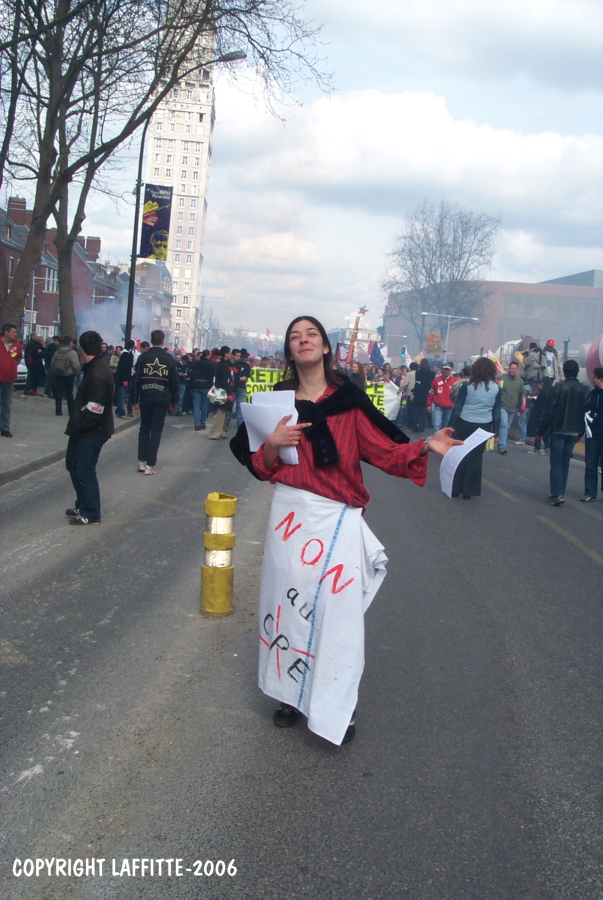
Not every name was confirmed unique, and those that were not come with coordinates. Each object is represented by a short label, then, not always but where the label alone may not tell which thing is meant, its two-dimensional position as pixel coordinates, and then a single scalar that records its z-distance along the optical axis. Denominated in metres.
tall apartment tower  149.75
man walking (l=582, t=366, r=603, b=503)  11.00
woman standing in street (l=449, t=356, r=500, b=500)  10.81
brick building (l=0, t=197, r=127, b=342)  54.62
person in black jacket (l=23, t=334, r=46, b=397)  23.44
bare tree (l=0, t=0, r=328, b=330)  19.31
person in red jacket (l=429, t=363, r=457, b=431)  17.83
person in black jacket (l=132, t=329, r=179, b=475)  11.22
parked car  25.14
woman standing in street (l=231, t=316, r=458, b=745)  3.39
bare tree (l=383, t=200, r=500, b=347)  75.75
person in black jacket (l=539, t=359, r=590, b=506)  10.67
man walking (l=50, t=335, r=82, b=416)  17.19
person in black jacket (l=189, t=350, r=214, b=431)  18.00
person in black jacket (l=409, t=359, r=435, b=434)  21.47
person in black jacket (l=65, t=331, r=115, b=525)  7.81
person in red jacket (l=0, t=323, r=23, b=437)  11.62
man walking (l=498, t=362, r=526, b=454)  17.11
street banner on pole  25.42
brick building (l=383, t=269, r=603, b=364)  99.50
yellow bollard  5.11
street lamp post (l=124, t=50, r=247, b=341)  26.26
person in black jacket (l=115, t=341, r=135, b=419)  18.66
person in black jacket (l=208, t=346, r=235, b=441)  16.83
